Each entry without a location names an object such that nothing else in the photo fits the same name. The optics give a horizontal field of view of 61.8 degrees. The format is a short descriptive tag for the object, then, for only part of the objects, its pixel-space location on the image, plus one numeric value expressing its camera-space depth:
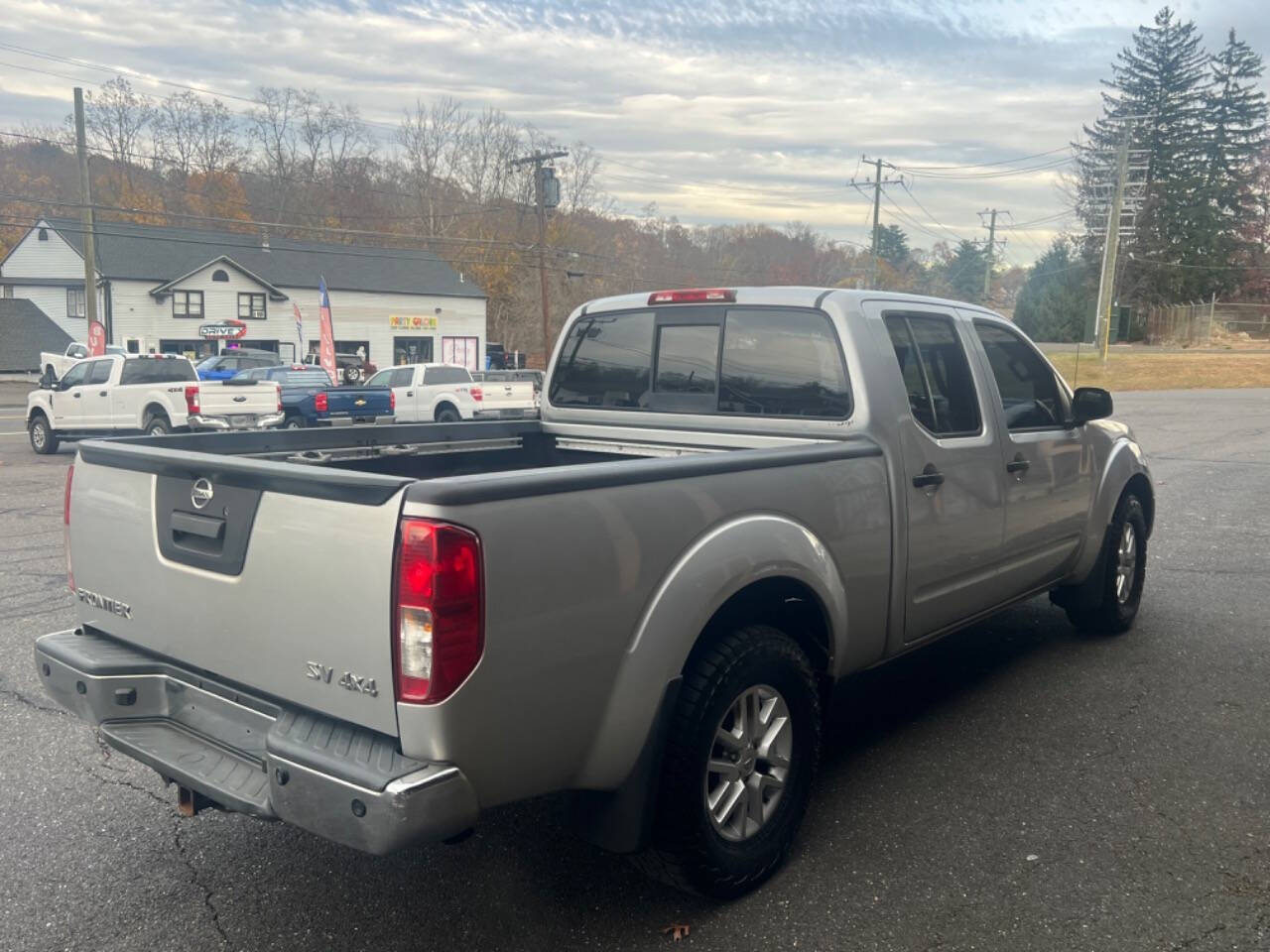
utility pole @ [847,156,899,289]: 60.69
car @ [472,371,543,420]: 25.00
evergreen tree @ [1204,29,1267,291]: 65.38
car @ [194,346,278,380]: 35.12
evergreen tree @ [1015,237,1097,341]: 59.97
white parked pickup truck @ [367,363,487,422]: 25.62
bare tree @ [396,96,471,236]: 69.00
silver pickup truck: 2.54
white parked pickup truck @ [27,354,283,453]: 18.84
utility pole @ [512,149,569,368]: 38.56
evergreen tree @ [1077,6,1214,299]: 64.31
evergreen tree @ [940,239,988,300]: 104.31
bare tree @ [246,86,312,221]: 70.94
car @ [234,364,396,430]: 22.33
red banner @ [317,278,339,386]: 34.16
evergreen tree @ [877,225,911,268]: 111.56
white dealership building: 50.53
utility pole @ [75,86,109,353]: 33.12
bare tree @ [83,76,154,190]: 65.94
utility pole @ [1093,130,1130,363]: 41.89
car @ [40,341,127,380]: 20.54
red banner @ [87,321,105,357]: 35.36
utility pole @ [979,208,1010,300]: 79.22
